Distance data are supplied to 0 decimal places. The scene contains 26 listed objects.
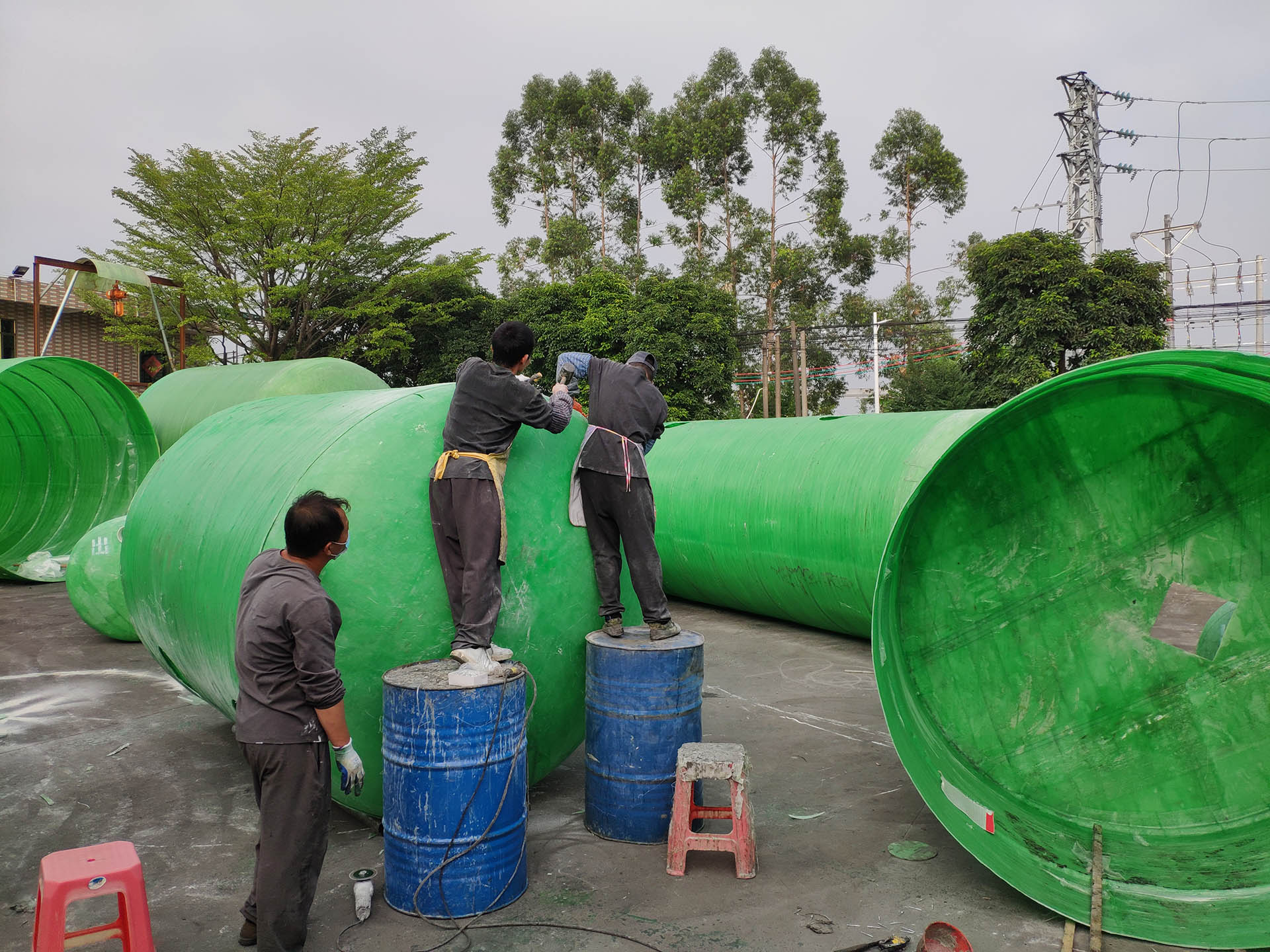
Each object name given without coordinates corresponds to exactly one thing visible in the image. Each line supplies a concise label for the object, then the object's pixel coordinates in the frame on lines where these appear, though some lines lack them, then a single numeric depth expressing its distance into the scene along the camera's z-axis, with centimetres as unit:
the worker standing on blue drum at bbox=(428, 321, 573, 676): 409
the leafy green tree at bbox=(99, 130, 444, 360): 2419
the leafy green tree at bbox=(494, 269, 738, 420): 2509
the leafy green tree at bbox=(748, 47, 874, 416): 3425
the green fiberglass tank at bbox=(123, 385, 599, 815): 410
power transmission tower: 2753
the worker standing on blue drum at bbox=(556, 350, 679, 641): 471
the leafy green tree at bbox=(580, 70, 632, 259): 3644
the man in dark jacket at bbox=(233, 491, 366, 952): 322
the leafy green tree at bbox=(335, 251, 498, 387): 2678
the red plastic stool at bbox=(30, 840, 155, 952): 287
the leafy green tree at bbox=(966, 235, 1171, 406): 1941
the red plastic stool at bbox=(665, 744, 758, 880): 397
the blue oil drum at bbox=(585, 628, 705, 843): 431
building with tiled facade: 2869
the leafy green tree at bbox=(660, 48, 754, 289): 3453
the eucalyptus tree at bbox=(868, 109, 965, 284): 3616
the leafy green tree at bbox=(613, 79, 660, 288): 3656
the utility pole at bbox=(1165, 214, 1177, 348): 3866
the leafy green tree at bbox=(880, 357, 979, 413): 2962
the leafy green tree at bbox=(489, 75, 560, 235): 3706
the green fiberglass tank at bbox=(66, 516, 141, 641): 867
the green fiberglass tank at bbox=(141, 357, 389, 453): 1168
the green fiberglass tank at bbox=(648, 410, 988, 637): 793
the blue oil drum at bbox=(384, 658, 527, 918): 363
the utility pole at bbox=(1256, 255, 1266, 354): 3556
